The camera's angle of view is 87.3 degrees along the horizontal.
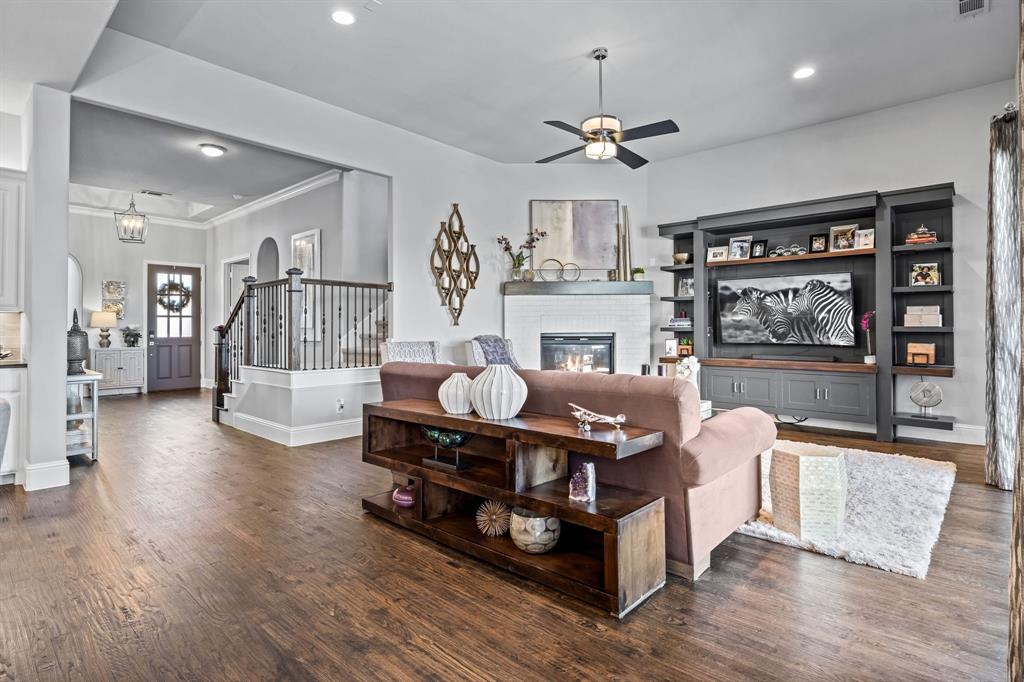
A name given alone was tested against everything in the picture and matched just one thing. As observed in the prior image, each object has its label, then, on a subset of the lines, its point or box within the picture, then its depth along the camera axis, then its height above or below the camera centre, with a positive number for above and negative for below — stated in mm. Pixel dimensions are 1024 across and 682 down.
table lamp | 8531 +357
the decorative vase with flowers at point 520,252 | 7066 +1231
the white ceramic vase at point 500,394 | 2420 -227
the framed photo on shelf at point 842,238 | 5568 +1114
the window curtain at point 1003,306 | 3596 +257
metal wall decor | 6418 +975
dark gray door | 9445 +297
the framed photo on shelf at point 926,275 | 5145 +657
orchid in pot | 5480 +213
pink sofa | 2170 -472
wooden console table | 1972 -645
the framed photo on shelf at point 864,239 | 5406 +1060
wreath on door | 9594 +872
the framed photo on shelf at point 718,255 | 6359 +1065
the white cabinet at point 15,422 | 3705 -534
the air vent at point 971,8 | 3678 +2336
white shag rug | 2469 -958
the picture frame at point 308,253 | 7254 +1274
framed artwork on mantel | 7203 +1530
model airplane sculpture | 2160 -306
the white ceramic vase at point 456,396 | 2631 -253
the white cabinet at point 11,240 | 3871 +770
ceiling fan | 4238 +1702
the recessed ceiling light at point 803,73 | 4680 +2385
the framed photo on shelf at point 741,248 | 6246 +1118
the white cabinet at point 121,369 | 8648 -400
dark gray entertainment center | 5172 +405
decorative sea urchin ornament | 2559 -843
